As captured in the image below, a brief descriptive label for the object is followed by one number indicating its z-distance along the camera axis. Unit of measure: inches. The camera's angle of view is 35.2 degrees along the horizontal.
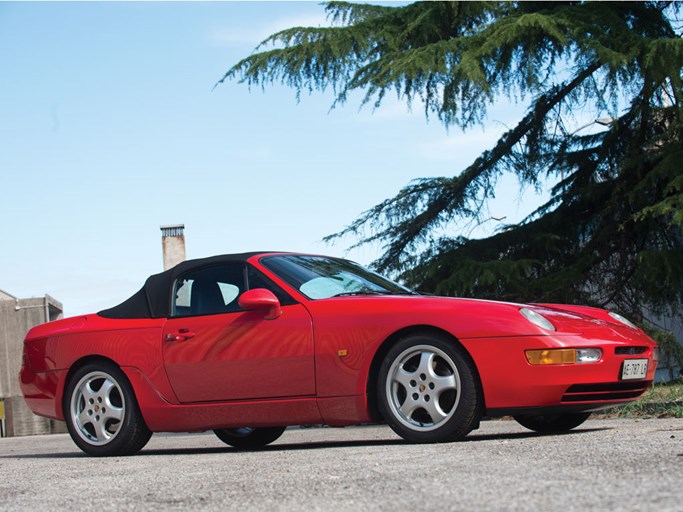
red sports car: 248.4
